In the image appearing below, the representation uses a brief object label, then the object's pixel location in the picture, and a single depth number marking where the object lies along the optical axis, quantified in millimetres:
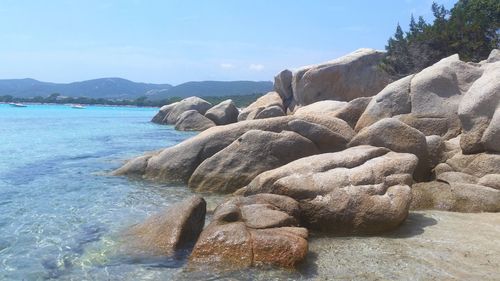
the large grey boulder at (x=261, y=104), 32375
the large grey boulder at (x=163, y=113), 50550
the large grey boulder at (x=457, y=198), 9727
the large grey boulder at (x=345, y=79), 30047
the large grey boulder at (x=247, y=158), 12578
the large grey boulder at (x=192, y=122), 38844
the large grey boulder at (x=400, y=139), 11469
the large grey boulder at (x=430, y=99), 13633
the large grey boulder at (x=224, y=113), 37500
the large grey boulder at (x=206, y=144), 14055
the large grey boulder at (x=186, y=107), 44844
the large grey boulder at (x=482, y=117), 11181
